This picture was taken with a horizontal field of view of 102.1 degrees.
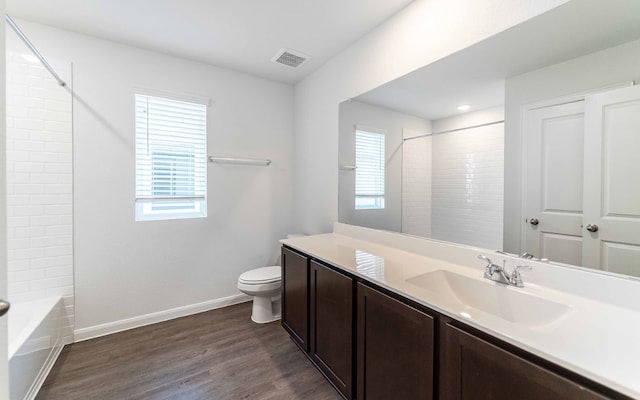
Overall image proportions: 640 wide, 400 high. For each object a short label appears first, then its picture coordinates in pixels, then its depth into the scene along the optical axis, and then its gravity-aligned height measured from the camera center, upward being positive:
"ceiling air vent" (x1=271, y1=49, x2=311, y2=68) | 2.45 +1.38
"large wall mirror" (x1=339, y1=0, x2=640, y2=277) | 1.05 +0.31
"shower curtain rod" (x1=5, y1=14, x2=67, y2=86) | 1.32 +0.94
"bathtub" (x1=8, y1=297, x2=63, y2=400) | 1.44 -0.93
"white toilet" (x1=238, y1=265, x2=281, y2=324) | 2.40 -0.86
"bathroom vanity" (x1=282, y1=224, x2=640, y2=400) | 0.72 -0.47
